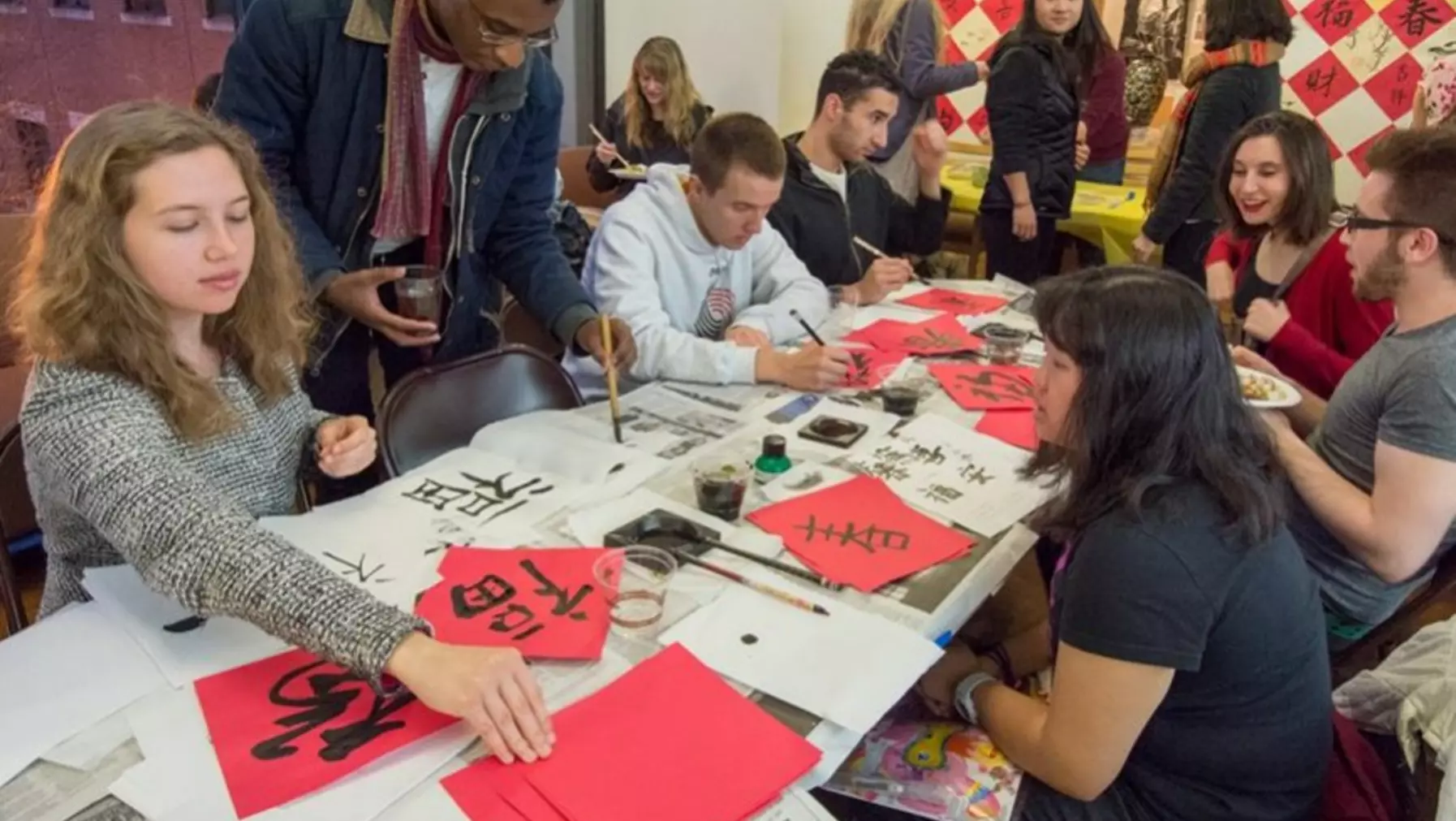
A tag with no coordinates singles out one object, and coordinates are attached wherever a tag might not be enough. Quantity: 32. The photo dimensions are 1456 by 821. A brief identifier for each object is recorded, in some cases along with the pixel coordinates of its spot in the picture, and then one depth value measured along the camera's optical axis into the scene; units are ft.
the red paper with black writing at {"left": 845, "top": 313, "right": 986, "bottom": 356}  7.43
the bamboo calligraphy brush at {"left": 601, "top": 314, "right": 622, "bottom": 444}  5.68
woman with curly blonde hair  3.25
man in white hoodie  6.56
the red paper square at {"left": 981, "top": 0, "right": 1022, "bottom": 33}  15.34
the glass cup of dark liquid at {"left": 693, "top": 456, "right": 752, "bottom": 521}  4.77
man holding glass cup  5.54
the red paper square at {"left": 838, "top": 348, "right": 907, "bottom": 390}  6.70
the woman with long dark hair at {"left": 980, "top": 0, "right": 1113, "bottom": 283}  11.33
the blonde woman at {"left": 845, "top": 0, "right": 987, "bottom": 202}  12.05
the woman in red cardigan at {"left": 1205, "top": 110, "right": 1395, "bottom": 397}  7.11
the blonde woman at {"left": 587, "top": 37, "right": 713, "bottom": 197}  13.79
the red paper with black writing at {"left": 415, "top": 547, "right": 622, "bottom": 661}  3.75
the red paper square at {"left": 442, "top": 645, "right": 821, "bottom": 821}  2.97
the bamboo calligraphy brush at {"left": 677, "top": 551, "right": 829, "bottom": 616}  4.03
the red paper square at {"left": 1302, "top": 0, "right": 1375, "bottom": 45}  13.47
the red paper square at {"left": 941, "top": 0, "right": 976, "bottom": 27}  15.78
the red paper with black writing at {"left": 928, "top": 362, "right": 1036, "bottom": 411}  6.46
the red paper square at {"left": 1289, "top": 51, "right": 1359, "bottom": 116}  13.80
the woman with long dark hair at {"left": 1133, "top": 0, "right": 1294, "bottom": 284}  9.87
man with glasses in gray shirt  4.78
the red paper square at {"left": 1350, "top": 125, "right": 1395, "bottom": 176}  13.71
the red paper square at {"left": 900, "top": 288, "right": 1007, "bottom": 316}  8.55
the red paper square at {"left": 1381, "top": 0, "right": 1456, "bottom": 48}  13.00
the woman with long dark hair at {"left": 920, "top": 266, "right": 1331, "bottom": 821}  3.63
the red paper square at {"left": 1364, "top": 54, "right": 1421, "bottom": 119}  13.33
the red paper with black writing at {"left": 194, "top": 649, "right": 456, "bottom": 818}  3.02
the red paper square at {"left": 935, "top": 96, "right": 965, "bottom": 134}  16.24
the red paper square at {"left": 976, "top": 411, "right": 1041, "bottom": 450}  5.93
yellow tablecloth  12.86
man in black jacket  8.98
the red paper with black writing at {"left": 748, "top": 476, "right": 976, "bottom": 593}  4.40
